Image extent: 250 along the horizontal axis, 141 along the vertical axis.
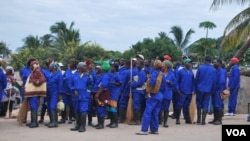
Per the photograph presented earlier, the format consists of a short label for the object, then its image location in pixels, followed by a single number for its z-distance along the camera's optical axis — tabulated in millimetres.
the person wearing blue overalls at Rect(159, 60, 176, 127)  11609
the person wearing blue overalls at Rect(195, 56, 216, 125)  12164
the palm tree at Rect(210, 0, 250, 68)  18270
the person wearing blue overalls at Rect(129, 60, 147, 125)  11516
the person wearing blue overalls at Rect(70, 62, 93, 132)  10617
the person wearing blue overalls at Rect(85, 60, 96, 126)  11117
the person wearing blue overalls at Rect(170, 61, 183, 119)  12492
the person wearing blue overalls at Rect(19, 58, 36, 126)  11789
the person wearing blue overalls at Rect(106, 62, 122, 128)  11312
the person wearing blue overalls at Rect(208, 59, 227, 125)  12500
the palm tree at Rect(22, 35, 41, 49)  56072
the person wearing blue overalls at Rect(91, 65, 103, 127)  11094
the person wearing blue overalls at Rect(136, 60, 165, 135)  10086
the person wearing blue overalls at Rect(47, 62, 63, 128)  11420
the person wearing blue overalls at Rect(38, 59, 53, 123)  11780
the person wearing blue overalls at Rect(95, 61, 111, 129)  10906
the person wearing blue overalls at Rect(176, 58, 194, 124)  12312
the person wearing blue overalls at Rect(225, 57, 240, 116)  13922
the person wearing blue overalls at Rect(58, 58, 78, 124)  11784
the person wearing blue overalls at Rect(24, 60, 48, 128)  11234
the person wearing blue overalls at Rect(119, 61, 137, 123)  12234
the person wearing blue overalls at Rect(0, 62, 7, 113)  11055
